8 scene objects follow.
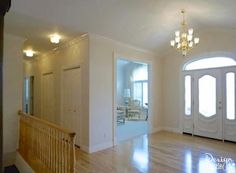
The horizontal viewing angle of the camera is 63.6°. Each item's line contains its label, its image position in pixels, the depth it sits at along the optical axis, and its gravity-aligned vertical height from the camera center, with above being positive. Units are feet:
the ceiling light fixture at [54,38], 14.81 +4.08
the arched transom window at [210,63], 17.42 +2.62
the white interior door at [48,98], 19.62 -0.83
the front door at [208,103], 17.84 -1.33
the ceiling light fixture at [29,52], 19.87 +4.01
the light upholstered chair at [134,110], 32.71 -3.49
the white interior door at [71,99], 15.75 -0.82
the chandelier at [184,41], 13.18 +3.41
